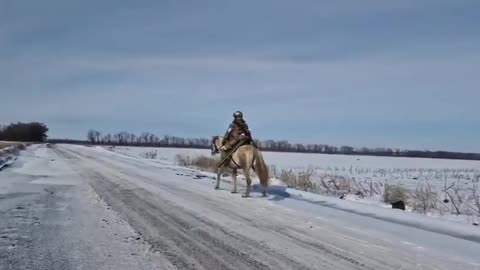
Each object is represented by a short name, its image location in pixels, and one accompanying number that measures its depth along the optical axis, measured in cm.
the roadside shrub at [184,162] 3811
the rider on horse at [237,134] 1532
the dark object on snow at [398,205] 1423
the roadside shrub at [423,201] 1453
